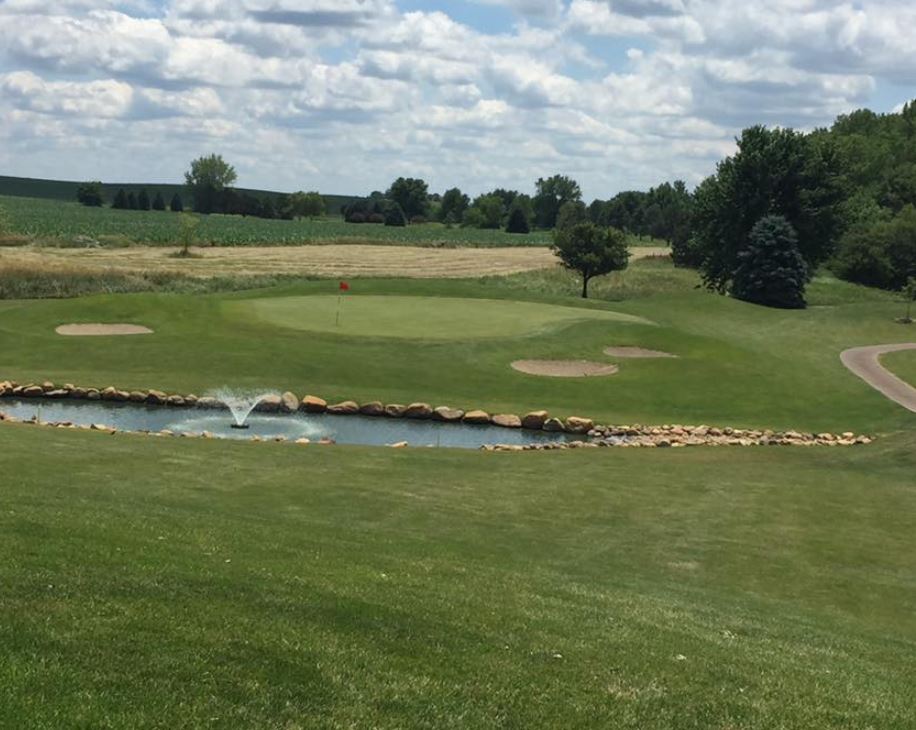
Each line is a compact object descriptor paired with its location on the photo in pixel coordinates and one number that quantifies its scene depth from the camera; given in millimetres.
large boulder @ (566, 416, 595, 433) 30016
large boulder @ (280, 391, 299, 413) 30594
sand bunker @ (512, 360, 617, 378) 36562
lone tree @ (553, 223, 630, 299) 66312
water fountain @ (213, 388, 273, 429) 28984
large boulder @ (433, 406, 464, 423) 30438
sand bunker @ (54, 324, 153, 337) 39000
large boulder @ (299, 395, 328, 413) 30531
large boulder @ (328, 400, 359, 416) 30453
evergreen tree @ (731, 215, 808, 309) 68000
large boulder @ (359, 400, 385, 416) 30484
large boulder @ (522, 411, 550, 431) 30141
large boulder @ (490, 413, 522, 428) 30203
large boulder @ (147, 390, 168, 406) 30266
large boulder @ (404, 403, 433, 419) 30469
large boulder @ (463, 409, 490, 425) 30469
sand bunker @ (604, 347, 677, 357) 40281
